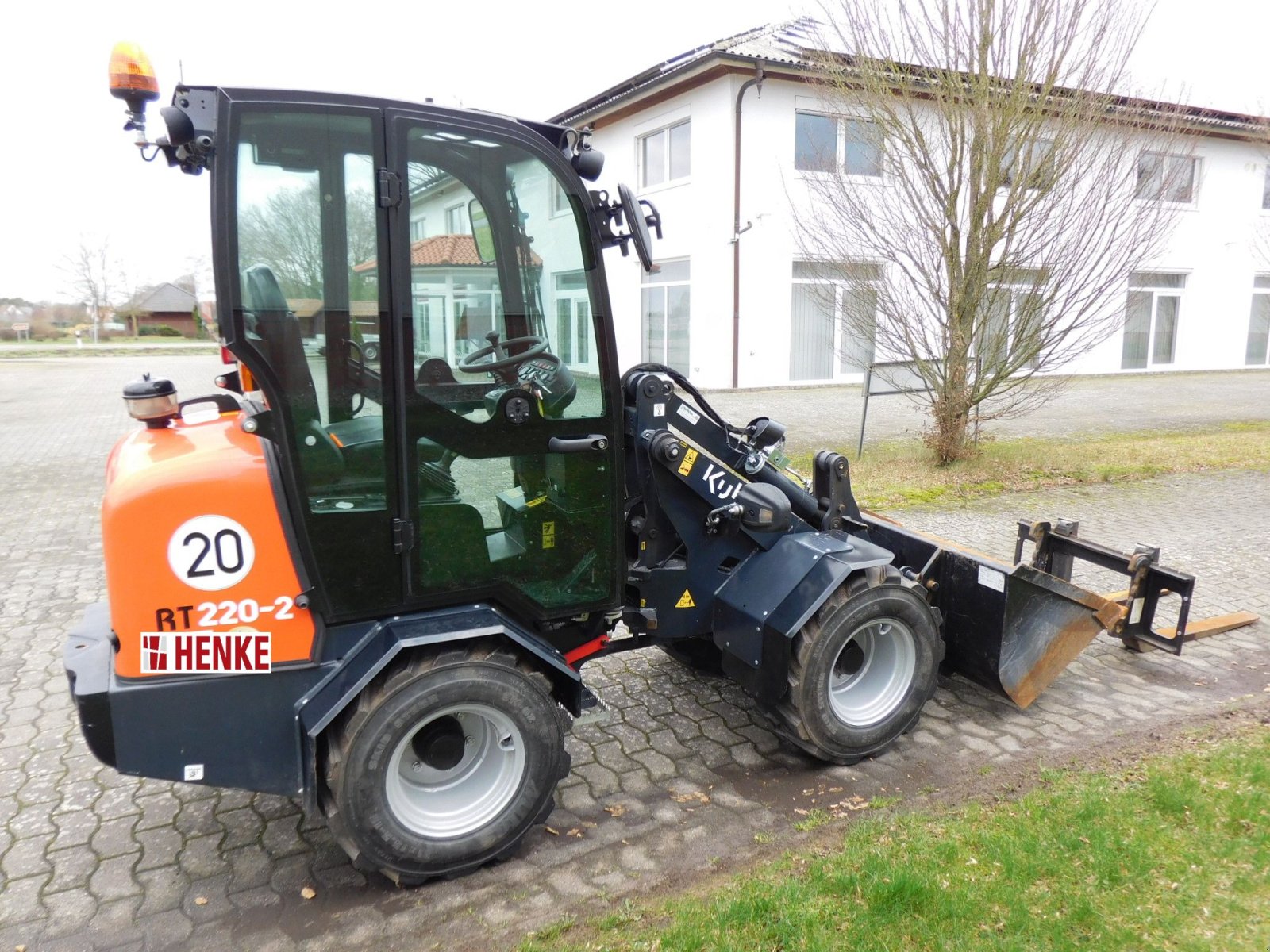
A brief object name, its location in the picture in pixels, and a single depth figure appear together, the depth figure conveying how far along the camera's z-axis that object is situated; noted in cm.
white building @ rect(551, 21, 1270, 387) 1691
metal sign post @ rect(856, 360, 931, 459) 1075
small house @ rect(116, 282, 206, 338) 6969
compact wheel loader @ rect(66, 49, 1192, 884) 274
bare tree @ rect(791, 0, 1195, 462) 927
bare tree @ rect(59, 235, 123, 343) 6906
